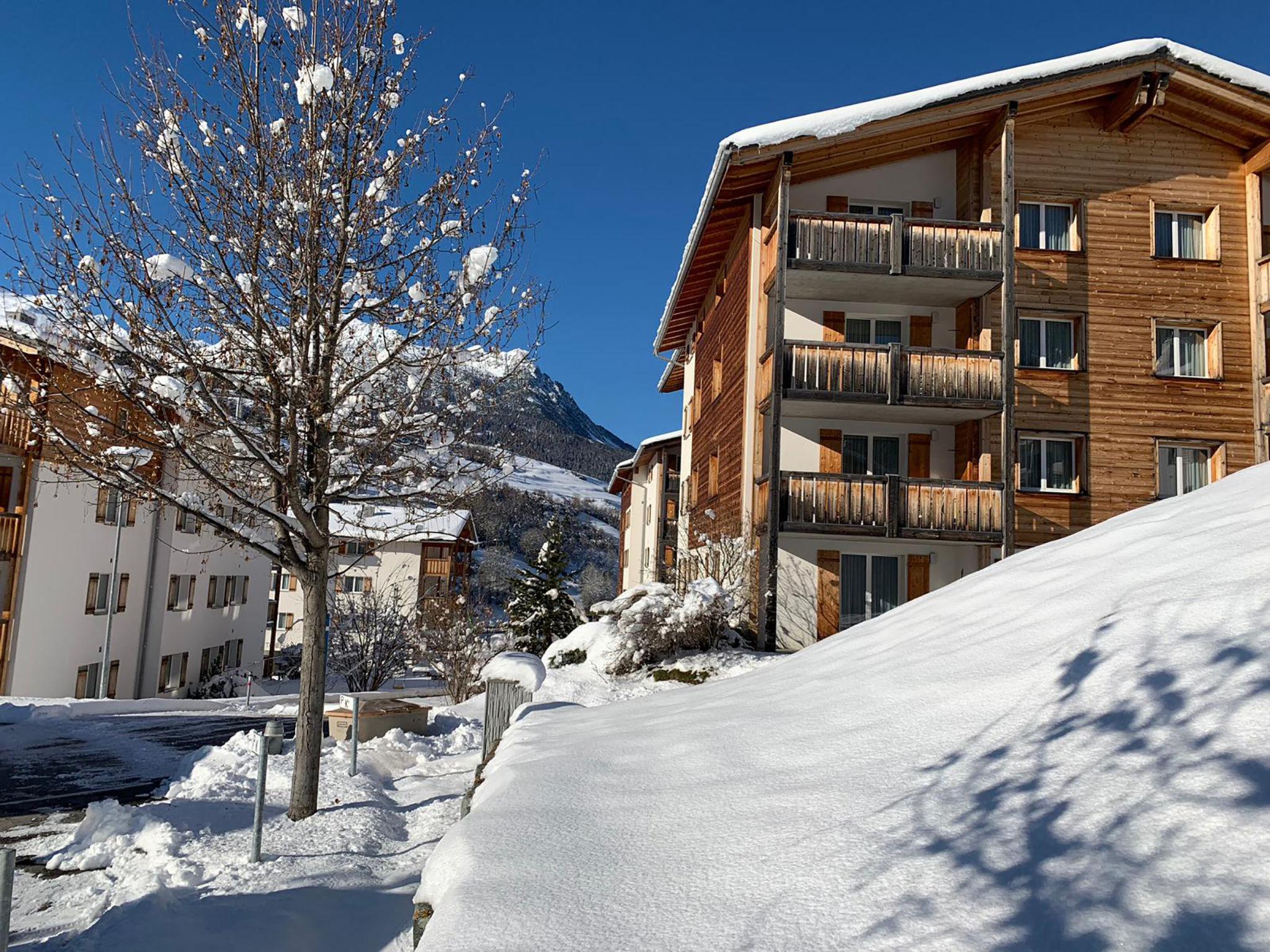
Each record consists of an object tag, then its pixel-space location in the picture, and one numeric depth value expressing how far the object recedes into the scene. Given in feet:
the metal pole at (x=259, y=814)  21.39
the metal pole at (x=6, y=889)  11.01
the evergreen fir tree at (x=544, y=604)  104.22
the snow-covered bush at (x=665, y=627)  52.75
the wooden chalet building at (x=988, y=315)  55.67
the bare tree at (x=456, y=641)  73.00
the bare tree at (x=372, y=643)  93.81
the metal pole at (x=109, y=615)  82.53
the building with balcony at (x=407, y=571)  179.01
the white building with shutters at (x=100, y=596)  76.74
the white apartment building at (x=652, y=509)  107.04
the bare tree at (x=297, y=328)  24.16
